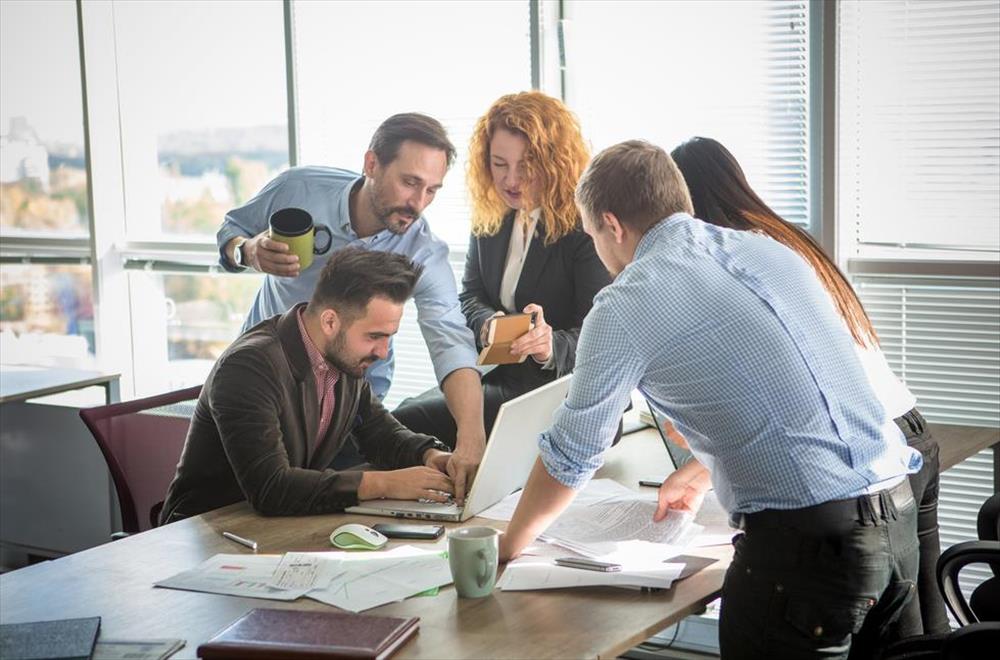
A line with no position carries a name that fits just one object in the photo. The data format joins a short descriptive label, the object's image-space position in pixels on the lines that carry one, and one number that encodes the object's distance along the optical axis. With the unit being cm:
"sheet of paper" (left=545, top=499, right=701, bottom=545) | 226
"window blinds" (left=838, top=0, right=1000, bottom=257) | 360
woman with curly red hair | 332
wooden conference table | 178
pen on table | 225
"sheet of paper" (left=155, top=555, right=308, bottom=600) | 199
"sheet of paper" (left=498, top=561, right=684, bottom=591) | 200
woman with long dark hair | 226
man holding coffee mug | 303
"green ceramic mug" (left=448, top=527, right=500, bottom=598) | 193
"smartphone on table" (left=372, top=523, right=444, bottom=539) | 230
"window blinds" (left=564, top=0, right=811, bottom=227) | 391
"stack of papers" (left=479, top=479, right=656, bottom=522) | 248
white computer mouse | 223
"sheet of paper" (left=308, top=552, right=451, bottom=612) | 195
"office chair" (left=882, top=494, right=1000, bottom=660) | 193
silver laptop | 243
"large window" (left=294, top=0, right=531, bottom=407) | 446
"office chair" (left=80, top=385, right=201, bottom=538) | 301
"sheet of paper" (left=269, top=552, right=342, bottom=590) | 203
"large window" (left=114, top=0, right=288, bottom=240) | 501
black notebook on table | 173
